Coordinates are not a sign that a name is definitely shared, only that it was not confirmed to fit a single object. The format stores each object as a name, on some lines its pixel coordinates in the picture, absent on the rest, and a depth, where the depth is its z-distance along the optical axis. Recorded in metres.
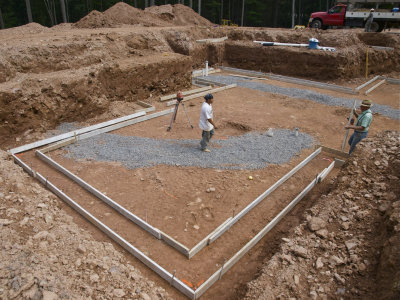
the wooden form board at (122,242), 4.59
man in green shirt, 6.95
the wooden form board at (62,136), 8.49
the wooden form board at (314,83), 14.71
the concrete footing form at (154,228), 4.74
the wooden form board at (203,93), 12.54
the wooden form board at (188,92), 13.05
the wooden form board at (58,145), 8.44
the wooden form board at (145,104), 11.88
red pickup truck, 20.39
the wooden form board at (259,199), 5.56
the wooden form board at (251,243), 4.60
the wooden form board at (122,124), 9.21
